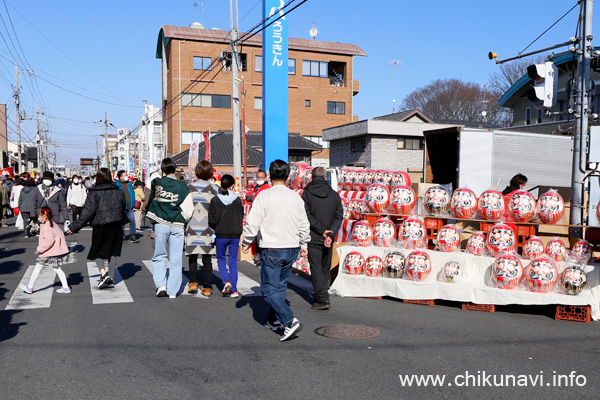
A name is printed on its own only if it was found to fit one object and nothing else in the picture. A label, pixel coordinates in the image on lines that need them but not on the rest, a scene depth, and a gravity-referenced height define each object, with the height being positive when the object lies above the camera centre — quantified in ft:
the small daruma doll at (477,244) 25.38 -3.44
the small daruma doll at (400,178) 34.22 -0.33
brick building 157.79 +27.92
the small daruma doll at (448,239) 25.88 -3.25
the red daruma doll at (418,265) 25.14 -4.43
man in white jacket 19.19 -2.37
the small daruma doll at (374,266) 26.32 -4.66
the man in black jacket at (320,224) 24.12 -2.40
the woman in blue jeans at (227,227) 25.66 -2.69
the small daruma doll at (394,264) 25.72 -4.48
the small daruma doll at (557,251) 24.11 -3.53
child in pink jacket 26.86 -4.04
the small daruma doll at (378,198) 28.71 -1.38
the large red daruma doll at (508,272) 23.48 -4.38
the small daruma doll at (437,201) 27.50 -1.45
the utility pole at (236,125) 67.31 +6.09
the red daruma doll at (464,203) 26.66 -1.52
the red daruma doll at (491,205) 26.09 -1.58
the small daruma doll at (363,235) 27.48 -3.24
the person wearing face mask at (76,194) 59.47 -2.59
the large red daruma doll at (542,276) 22.81 -4.43
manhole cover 19.57 -6.08
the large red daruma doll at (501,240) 24.67 -3.13
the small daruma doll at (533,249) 24.21 -3.46
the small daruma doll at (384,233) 27.14 -3.10
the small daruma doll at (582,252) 23.59 -3.58
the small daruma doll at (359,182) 36.76 -0.64
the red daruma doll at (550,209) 25.34 -1.70
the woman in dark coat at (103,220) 27.66 -2.55
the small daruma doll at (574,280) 22.48 -4.55
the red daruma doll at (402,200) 28.40 -1.46
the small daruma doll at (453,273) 24.71 -4.67
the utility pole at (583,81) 34.63 +6.17
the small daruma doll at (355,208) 32.99 -2.22
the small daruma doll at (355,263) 26.68 -4.59
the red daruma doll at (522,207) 25.48 -1.61
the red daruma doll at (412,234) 26.53 -3.08
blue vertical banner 54.49 +10.02
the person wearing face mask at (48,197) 47.12 -2.41
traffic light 37.17 +6.54
